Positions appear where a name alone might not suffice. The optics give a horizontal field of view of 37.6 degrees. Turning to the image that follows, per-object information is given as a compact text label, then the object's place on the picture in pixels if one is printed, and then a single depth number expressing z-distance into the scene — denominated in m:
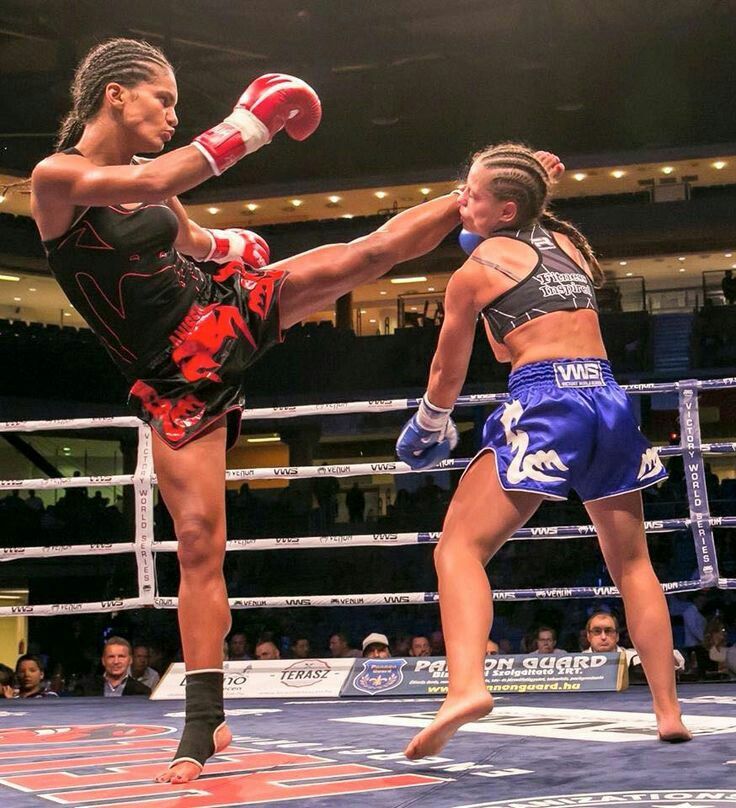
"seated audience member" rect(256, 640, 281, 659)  5.68
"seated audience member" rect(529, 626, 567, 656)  5.41
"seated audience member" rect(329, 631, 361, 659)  6.76
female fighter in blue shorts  1.90
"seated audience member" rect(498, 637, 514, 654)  7.02
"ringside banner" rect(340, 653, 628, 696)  3.29
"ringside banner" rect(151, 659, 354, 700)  3.54
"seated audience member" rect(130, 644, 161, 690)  5.57
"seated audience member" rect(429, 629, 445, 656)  7.71
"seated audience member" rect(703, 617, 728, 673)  6.32
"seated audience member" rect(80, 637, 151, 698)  4.46
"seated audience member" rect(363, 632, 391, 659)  5.01
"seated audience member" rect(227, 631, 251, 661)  7.20
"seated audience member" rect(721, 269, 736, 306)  13.28
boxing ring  1.55
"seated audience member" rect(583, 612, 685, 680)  4.20
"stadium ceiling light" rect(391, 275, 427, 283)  17.94
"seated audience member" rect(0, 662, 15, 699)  5.42
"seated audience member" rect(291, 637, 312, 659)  7.49
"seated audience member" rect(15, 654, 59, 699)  4.95
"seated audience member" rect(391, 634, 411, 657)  7.16
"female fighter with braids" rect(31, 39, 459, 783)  1.88
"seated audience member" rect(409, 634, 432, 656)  6.09
